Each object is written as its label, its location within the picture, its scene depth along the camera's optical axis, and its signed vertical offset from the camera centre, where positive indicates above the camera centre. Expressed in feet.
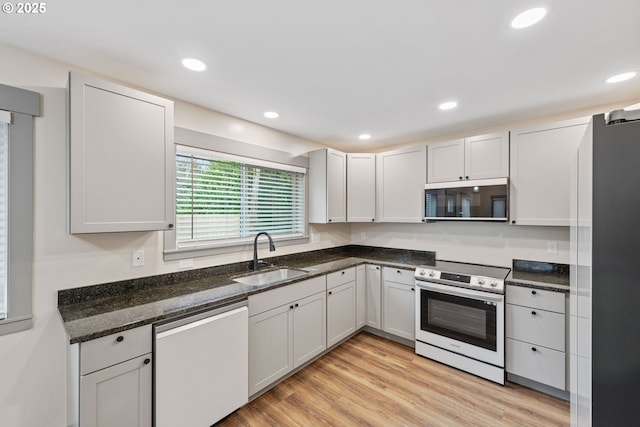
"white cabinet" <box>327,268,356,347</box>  9.20 -3.36
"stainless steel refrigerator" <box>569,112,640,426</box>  2.21 -0.52
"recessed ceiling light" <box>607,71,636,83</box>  6.09 +3.22
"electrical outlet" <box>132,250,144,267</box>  6.55 -1.15
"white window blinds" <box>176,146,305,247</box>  7.57 +0.49
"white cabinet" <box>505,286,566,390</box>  7.02 -3.34
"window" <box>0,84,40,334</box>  4.96 +0.07
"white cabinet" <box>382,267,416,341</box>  9.74 -3.38
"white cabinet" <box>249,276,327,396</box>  6.89 -3.37
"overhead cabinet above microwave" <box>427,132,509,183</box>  8.68 +1.94
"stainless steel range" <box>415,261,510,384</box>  7.78 -3.27
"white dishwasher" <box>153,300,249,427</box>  5.06 -3.24
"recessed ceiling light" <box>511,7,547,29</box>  4.12 +3.16
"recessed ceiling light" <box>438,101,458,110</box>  7.76 +3.23
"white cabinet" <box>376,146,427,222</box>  10.50 +1.23
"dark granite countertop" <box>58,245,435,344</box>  4.68 -1.94
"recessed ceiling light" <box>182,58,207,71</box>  5.53 +3.17
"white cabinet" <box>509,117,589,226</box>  7.62 +1.29
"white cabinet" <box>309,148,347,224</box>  10.71 +1.11
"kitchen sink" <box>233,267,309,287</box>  8.29 -2.12
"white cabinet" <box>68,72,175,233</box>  5.08 +1.13
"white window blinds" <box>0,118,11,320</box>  4.99 +0.08
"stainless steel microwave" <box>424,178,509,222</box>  8.50 +0.47
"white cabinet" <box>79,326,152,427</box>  4.23 -2.85
